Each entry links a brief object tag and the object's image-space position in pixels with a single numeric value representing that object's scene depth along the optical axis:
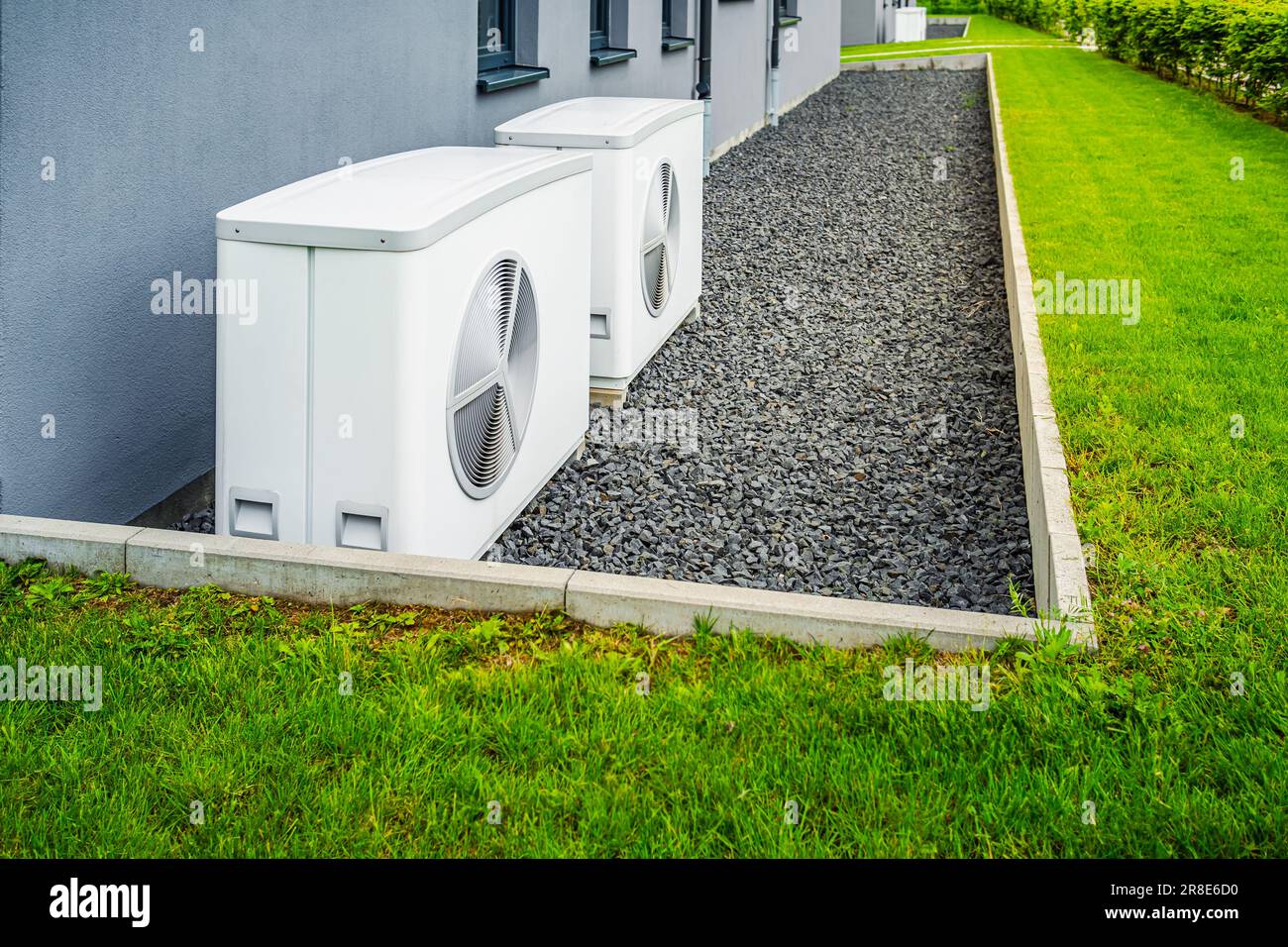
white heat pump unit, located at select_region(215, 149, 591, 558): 3.58
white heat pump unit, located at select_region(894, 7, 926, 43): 37.09
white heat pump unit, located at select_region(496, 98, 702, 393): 5.85
